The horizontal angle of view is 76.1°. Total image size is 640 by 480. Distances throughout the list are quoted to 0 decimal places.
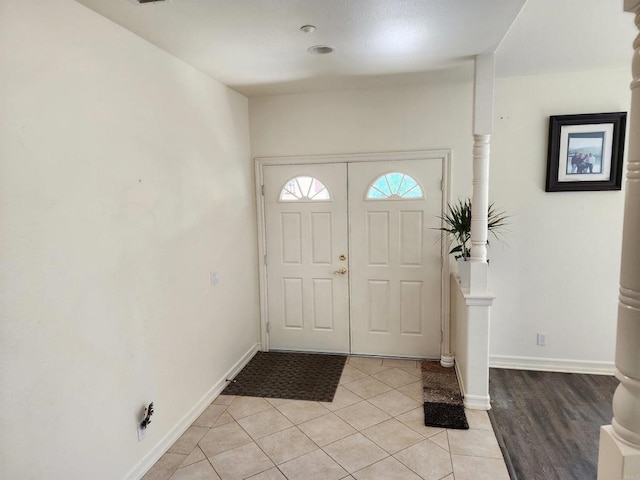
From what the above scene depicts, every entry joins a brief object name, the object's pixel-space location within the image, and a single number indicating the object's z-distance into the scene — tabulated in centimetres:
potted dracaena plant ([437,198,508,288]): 322
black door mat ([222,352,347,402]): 336
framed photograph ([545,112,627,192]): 342
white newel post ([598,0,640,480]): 127
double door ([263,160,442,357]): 385
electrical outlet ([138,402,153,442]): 240
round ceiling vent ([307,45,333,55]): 264
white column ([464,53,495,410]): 290
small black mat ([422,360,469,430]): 286
